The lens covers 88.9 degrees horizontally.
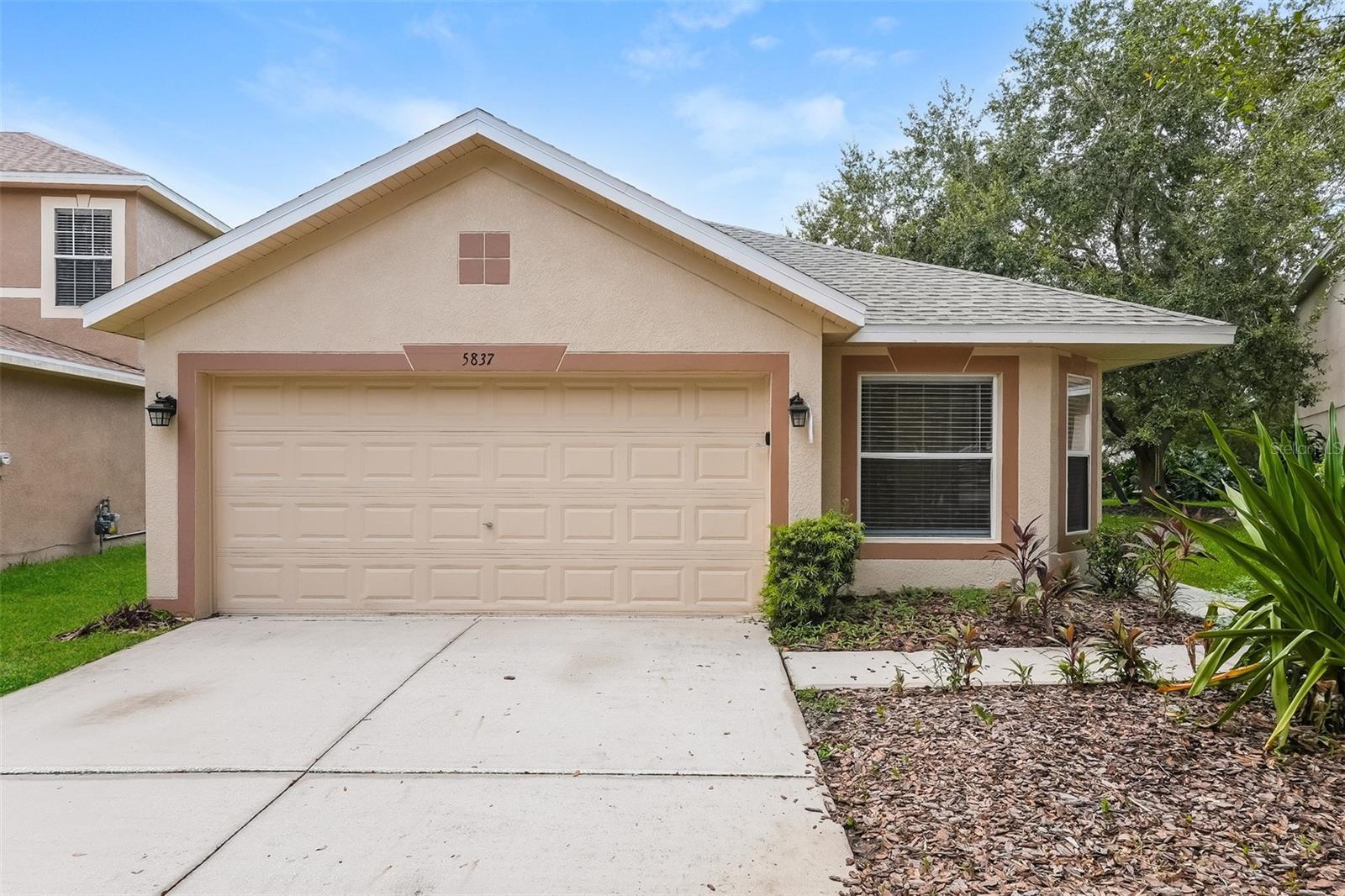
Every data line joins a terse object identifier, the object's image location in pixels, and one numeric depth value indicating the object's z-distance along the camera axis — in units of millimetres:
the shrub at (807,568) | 6129
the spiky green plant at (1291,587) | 3418
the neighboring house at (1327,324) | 16266
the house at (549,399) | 6637
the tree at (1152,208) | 13211
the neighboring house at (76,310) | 9938
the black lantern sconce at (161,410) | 6598
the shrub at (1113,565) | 7336
